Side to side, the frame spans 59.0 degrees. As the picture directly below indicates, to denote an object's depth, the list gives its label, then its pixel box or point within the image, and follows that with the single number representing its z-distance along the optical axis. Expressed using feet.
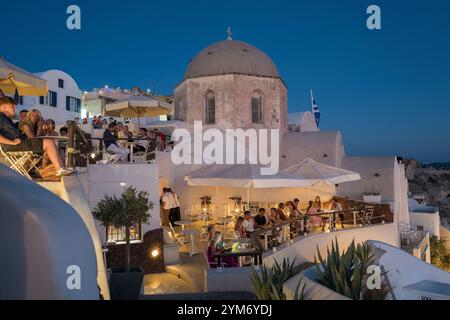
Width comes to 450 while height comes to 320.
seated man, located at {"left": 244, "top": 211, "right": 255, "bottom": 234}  40.81
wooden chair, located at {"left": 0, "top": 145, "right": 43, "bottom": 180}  23.53
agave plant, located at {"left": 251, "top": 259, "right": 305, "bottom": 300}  20.05
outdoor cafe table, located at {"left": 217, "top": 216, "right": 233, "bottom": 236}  48.12
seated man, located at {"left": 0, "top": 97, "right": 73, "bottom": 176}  21.85
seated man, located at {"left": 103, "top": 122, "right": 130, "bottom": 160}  40.57
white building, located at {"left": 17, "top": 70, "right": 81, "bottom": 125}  99.81
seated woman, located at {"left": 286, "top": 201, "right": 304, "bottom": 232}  44.11
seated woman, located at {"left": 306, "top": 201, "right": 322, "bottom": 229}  47.02
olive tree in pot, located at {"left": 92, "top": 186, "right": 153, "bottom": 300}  33.02
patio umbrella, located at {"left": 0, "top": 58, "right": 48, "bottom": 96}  27.04
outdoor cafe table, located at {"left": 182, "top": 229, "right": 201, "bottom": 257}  43.60
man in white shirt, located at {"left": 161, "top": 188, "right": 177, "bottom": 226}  47.74
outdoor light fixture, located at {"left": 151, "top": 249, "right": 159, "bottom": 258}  40.96
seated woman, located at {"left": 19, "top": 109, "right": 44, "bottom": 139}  24.76
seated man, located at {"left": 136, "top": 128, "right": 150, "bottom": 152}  47.37
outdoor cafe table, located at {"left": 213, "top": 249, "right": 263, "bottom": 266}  29.66
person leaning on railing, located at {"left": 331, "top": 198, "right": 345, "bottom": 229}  52.01
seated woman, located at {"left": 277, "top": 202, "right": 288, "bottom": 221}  45.94
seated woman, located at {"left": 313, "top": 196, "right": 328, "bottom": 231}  48.59
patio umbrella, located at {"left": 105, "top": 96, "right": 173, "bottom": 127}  53.06
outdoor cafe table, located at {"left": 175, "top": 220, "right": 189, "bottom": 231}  44.62
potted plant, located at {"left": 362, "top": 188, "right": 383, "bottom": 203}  67.41
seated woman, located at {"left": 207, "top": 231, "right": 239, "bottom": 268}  33.15
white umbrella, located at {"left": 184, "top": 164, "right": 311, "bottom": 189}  44.21
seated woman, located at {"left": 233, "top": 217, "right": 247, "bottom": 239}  39.59
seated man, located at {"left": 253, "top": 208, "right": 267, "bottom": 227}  42.58
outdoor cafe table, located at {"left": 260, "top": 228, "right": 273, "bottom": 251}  34.96
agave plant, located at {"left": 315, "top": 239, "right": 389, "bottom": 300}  20.11
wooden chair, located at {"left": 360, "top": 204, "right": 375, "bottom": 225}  51.94
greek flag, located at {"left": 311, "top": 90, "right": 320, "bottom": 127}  162.17
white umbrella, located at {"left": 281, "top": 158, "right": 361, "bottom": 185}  51.70
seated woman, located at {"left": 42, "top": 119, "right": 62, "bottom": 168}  25.40
